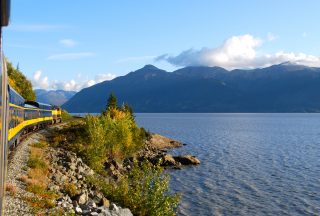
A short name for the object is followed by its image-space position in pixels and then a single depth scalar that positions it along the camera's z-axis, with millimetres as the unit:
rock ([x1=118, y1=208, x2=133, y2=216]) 24719
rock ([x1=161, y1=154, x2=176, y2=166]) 69250
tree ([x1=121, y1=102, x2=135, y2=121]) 99162
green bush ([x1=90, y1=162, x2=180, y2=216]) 25172
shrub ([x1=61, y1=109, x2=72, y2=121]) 116012
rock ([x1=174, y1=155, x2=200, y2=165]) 71688
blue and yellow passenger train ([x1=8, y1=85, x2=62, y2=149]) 29656
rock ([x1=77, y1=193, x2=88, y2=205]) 26406
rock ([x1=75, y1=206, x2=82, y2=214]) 22956
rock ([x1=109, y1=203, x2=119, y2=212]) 25050
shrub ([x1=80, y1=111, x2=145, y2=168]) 48875
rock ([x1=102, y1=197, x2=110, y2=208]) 26656
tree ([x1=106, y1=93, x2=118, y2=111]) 97750
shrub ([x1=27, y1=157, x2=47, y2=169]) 31325
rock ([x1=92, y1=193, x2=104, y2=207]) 30016
